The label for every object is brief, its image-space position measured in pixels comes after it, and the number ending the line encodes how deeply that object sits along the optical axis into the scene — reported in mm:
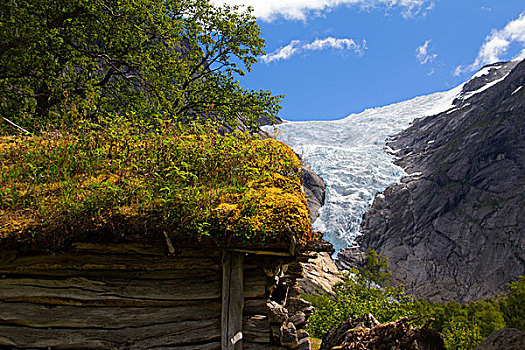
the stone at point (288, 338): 4172
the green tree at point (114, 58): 10375
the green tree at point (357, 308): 11766
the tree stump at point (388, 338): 6234
